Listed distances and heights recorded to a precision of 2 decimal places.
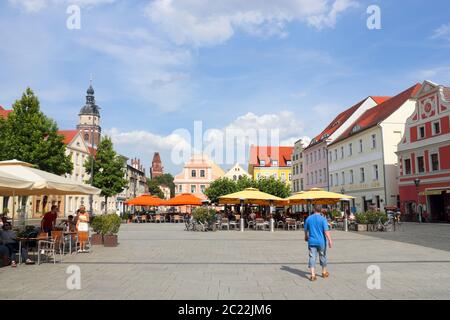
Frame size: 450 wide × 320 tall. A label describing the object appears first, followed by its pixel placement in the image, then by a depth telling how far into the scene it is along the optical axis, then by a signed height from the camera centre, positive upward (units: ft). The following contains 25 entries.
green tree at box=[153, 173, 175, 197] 453.90 +31.34
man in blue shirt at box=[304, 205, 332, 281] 29.58 -2.20
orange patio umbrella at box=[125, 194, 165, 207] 129.18 +2.35
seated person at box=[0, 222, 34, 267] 37.81 -2.83
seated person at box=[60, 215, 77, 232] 55.94 -2.14
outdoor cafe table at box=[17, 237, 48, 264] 37.12 -2.74
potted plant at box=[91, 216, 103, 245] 54.70 -2.67
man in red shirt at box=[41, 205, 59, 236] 45.16 -1.45
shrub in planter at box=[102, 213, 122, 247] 53.52 -2.14
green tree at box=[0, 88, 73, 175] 102.83 +18.40
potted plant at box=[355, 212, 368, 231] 84.23 -3.25
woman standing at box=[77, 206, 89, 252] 46.93 -2.17
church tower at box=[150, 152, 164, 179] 485.56 +49.07
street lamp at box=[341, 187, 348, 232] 87.38 -3.76
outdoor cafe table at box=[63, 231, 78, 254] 45.16 -2.76
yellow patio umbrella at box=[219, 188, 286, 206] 83.93 +1.89
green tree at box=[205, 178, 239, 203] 176.14 +8.41
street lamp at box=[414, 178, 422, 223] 112.85 +5.24
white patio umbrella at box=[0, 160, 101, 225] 35.17 +2.61
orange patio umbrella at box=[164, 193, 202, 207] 123.95 +2.24
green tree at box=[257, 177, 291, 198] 170.71 +8.40
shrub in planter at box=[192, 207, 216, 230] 86.02 -1.67
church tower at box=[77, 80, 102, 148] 318.45 +72.38
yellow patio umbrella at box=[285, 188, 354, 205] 84.84 +1.95
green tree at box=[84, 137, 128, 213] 148.97 +14.48
